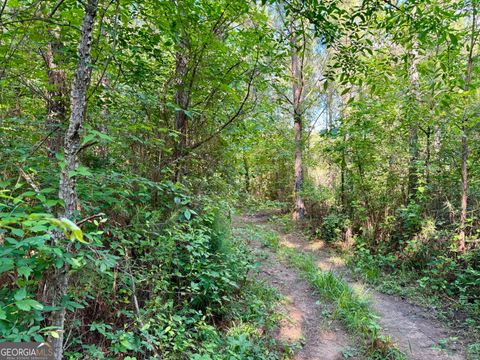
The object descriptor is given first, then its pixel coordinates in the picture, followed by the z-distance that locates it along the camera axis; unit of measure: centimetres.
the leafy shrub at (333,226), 658
